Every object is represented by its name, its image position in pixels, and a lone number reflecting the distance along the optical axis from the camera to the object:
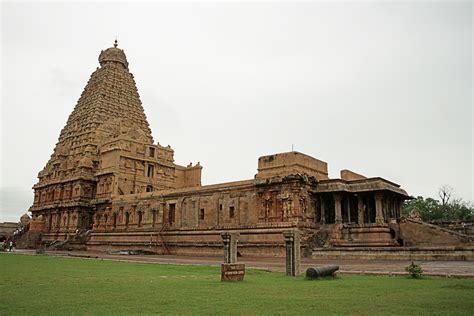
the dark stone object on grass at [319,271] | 14.09
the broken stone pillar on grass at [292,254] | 15.79
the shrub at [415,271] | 13.77
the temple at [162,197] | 30.16
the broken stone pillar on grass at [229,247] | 18.84
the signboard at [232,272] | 13.49
